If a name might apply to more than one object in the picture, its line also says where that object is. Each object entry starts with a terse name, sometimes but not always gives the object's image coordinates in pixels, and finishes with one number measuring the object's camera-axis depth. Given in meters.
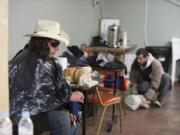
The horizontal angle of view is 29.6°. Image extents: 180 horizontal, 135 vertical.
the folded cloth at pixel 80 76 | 3.09
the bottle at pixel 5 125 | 1.59
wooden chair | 3.43
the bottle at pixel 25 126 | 1.65
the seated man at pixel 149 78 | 4.70
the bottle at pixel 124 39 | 6.19
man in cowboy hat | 2.30
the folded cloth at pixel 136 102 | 4.56
